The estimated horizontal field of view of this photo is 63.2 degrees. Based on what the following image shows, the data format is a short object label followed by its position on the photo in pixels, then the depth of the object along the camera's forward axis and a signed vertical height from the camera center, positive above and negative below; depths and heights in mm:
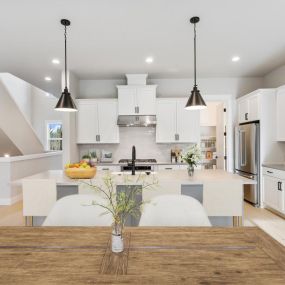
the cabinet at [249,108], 4605 +764
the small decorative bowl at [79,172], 2791 -331
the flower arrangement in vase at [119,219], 1115 -363
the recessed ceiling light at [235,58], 4254 +1605
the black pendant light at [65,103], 2992 +553
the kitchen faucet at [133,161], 2974 -219
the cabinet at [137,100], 5101 +986
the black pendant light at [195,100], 2955 +571
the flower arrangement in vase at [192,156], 2908 -151
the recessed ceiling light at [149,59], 4246 +1588
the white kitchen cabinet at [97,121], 5191 +537
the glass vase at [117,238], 1120 -454
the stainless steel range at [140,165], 4840 -438
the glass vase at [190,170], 2999 -332
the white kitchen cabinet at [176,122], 5191 +507
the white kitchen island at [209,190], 2740 -544
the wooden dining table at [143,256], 915 -525
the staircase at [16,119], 5965 +730
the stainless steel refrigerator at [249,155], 4496 -214
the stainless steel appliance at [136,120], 5062 +541
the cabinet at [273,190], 3824 -808
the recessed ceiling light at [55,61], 4262 +1582
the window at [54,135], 9375 +386
